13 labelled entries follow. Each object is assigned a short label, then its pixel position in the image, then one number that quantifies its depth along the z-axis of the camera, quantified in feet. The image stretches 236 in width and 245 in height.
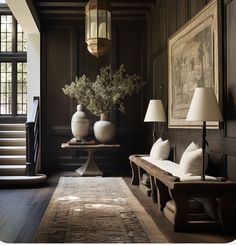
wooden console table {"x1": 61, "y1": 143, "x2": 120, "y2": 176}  27.48
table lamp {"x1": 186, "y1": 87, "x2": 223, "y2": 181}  14.42
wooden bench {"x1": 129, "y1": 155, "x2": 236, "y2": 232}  13.66
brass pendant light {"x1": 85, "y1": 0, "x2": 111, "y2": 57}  23.70
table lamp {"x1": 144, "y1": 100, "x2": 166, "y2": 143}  23.73
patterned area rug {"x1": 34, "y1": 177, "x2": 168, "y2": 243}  12.93
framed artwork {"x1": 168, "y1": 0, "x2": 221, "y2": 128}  16.30
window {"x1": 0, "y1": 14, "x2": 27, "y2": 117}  34.47
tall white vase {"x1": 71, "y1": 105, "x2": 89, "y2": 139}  28.94
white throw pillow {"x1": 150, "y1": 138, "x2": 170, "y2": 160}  22.72
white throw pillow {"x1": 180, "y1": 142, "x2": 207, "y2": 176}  15.44
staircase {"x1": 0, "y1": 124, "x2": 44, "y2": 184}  24.15
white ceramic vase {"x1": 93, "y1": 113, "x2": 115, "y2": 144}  28.78
